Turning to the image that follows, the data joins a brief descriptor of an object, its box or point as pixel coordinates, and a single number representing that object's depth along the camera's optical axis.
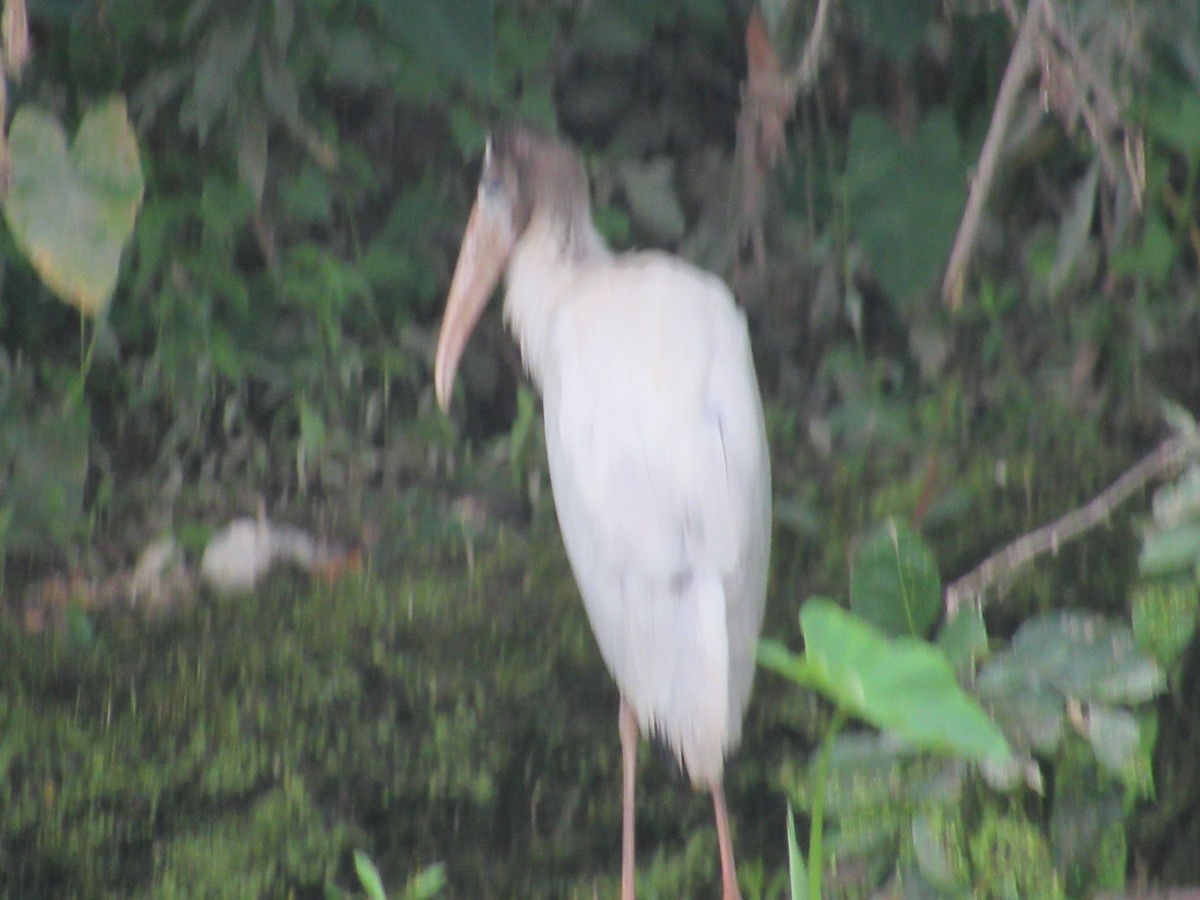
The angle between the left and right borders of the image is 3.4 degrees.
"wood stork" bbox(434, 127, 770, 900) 18.95
